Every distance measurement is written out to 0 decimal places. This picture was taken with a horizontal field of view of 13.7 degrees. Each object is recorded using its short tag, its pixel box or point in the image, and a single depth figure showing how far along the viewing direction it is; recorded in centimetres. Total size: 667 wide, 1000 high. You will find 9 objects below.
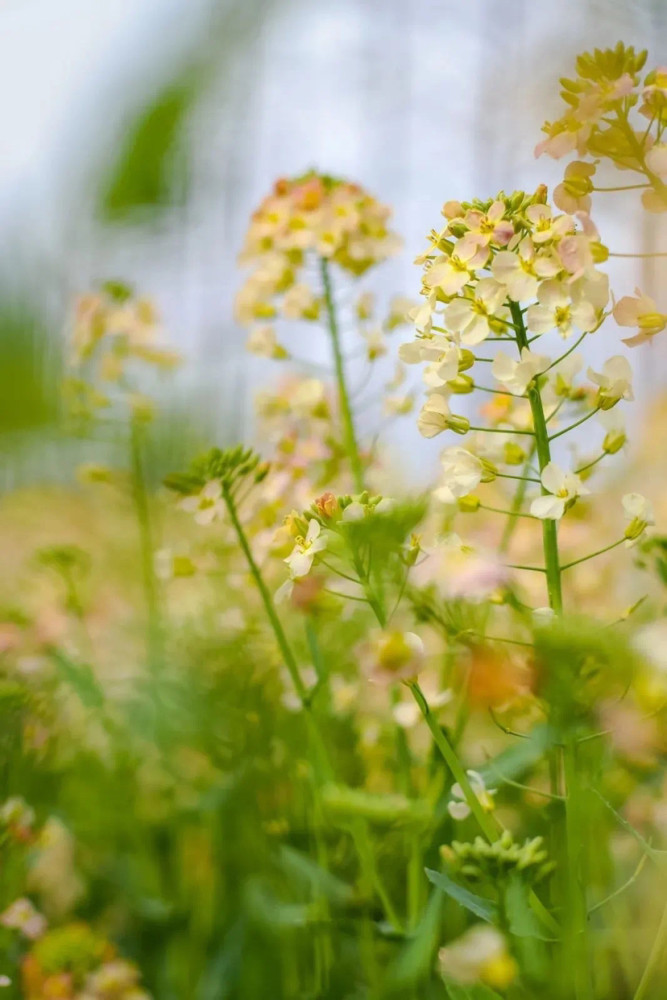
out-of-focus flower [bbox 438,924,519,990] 63
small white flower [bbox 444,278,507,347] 70
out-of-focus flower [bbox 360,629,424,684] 68
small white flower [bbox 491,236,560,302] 70
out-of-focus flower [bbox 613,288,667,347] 70
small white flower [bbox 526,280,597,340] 70
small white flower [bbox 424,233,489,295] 71
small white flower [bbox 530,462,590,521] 70
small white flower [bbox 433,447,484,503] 71
